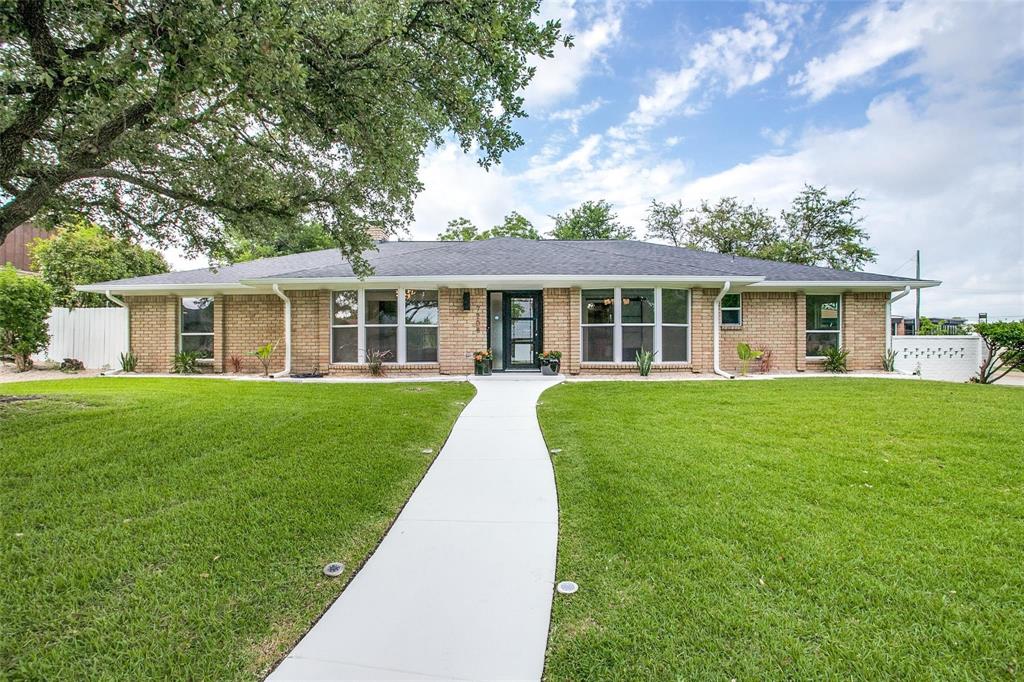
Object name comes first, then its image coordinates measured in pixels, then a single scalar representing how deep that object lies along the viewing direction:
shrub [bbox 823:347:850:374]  12.21
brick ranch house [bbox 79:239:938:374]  11.11
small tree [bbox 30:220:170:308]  16.47
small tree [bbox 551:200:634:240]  28.94
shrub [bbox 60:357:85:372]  12.52
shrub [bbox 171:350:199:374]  12.09
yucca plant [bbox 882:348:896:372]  12.29
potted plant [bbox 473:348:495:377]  11.02
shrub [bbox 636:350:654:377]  10.97
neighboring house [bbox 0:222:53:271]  26.47
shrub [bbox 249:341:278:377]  11.09
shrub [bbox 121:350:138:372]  12.23
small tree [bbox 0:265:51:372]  12.02
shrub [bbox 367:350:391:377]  11.24
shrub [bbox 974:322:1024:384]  11.14
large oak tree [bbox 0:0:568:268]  3.24
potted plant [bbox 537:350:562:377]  11.11
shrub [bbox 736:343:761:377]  11.18
